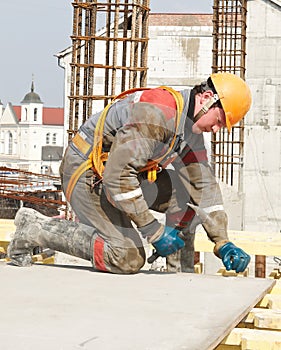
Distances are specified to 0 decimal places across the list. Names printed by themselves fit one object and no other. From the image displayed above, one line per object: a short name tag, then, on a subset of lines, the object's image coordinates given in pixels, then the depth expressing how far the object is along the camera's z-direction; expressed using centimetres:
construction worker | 785
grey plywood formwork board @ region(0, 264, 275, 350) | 539
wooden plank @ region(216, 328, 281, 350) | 565
